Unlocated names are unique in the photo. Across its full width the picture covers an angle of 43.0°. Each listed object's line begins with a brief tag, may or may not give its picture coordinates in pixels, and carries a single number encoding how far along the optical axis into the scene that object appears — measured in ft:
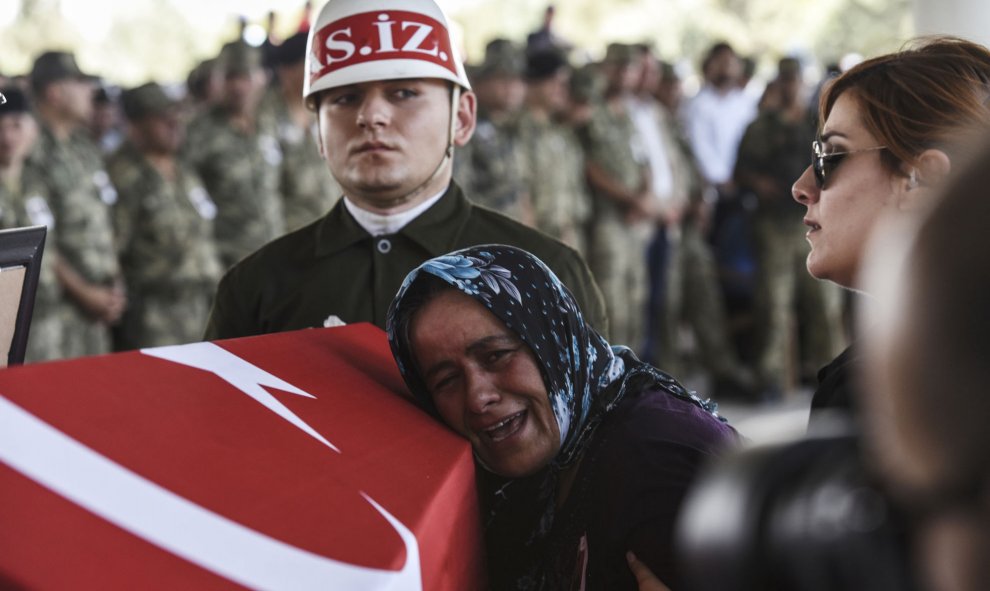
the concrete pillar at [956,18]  27.61
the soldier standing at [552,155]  30.78
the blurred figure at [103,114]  28.37
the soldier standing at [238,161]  26.86
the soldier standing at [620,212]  31.94
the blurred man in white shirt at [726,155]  34.17
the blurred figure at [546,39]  32.22
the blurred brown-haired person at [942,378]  2.40
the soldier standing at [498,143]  28.53
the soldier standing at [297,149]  28.07
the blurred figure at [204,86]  28.25
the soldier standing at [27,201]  21.27
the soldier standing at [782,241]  32.37
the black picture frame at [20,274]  5.98
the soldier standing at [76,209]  23.45
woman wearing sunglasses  7.21
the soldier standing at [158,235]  25.46
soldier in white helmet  10.48
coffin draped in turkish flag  4.31
